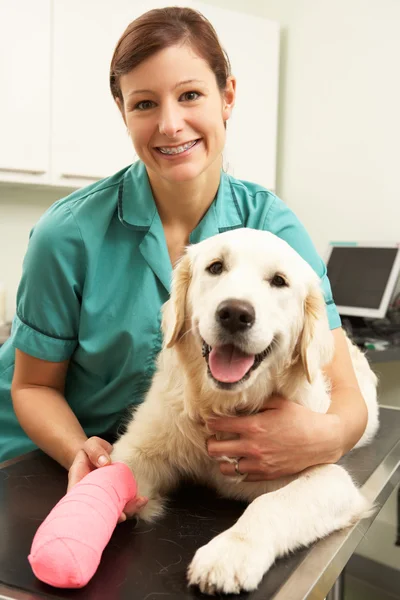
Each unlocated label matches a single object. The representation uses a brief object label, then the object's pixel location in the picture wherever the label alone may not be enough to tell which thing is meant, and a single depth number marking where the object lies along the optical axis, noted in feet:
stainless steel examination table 2.44
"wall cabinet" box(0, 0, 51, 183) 8.85
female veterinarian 4.09
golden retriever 3.19
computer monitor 8.93
